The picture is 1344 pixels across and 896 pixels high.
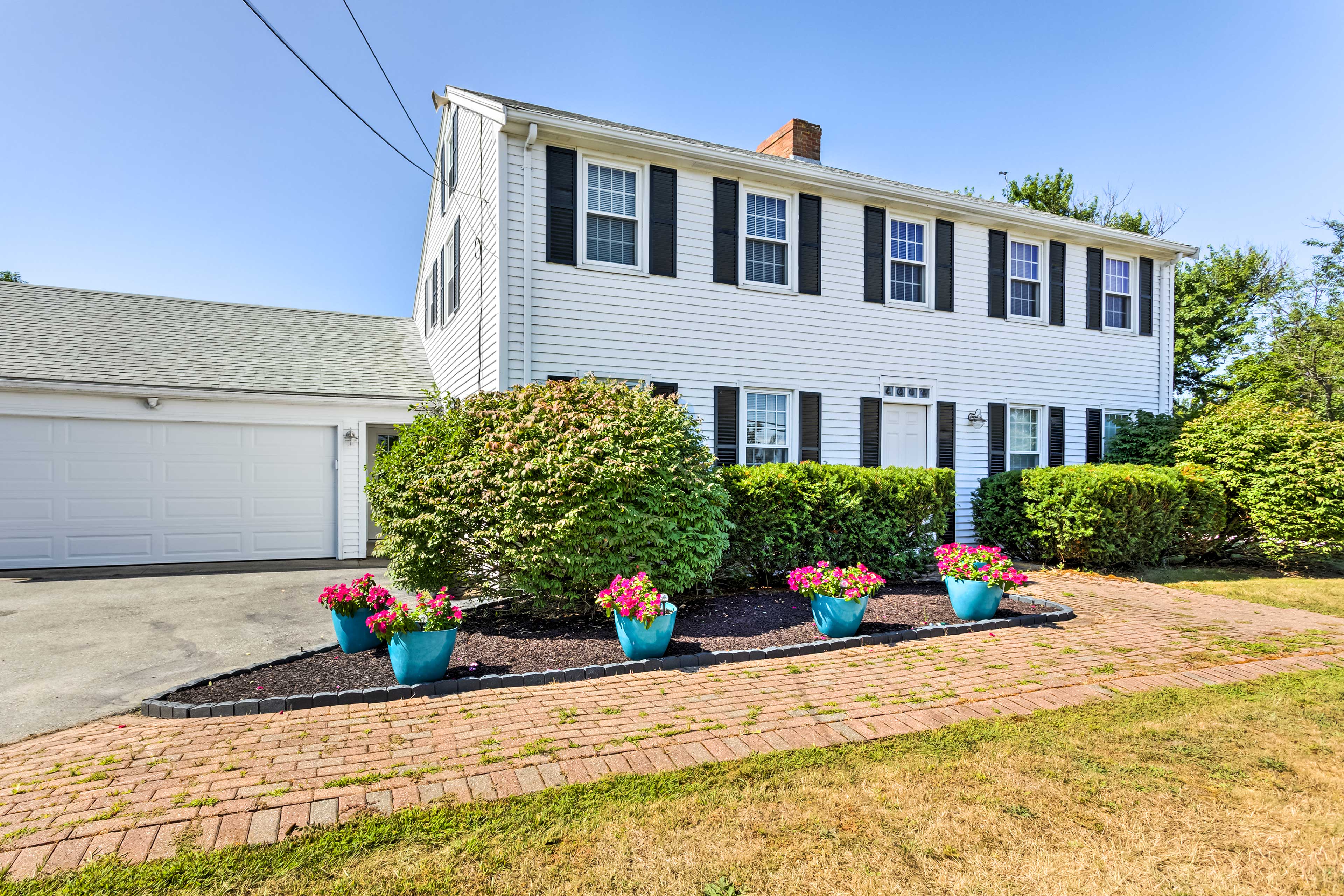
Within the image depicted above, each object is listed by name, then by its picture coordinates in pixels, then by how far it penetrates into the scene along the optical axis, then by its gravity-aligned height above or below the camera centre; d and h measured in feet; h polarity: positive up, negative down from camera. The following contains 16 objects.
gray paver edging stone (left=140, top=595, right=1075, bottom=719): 13.70 -5.49
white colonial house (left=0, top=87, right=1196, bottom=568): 30.04 +5.43
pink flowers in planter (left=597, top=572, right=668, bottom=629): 17.20 -4.00
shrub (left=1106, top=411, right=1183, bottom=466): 38.78 +0.71
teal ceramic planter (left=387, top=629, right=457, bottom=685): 15.23 -4.84
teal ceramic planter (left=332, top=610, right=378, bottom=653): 17.74 -4.99
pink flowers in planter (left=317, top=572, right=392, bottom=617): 17.21 -4.00
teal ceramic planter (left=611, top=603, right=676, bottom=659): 17.28 -4.93
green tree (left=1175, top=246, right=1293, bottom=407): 75.72 +16.92
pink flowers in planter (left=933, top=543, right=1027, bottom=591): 21.70 -3.81
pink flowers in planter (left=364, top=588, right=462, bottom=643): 15.17 -4.00
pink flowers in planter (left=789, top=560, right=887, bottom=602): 19.31 -3.90
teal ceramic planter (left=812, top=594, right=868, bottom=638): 19.30 -4.83
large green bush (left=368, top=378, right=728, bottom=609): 19.71 -1.54
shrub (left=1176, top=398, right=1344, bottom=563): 32.45 -1.10
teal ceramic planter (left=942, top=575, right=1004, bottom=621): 21.52 -4.81
